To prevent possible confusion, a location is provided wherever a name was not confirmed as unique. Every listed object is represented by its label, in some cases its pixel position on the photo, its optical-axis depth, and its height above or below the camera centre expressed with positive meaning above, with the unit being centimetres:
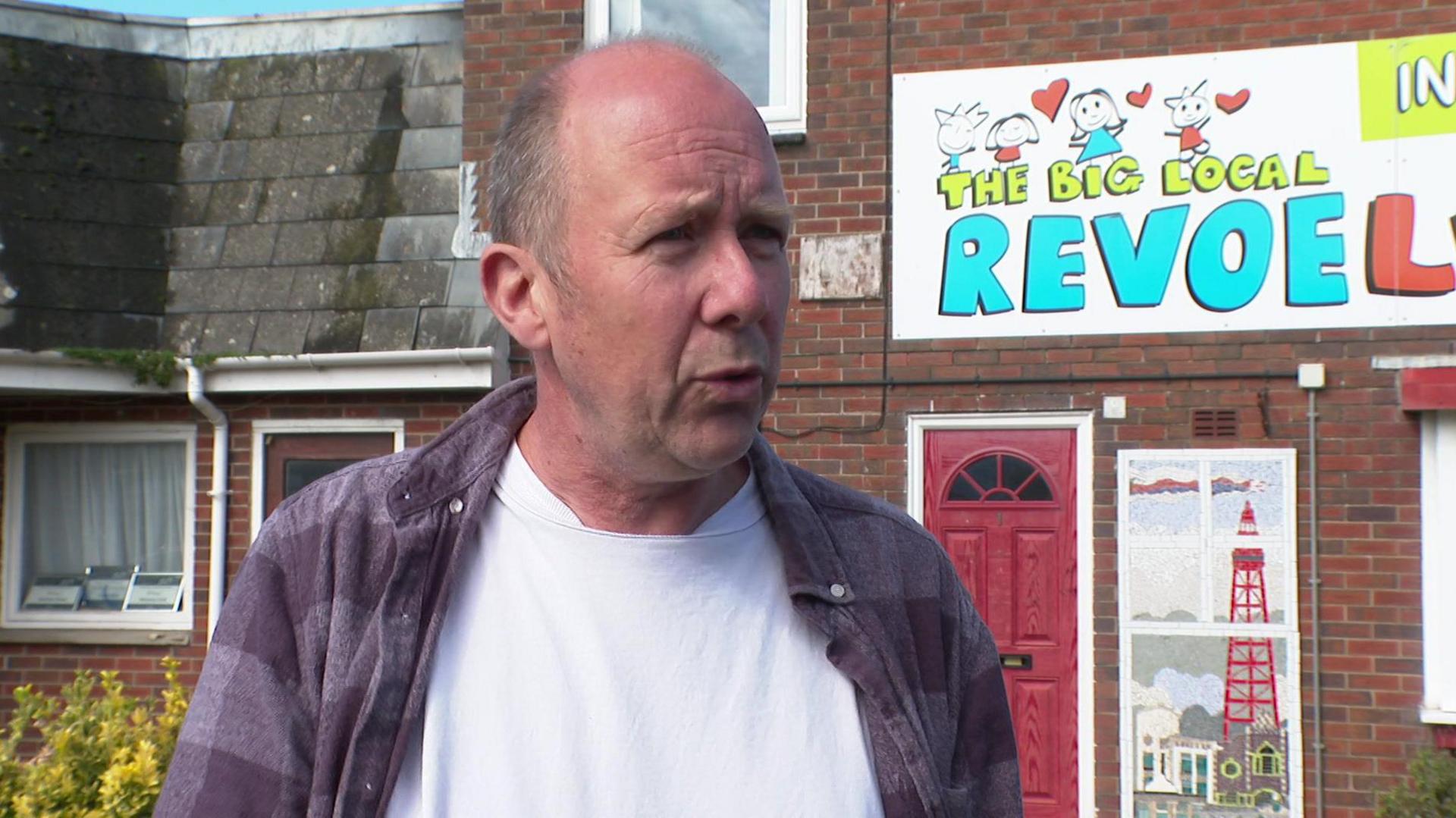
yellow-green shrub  388 -99
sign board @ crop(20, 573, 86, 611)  856 -107
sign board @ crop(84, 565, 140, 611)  854 -101
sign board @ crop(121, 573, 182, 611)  843 -105
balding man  146 -19
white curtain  856 -52
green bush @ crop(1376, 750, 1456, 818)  625 -167
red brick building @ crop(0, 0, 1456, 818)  691 -16
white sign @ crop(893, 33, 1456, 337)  695 +121
